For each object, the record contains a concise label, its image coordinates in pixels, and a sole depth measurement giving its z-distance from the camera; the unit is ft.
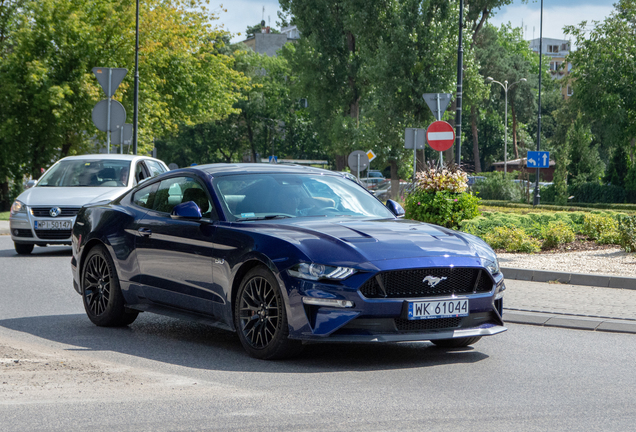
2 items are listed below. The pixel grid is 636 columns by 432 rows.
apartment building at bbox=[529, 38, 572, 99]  569.23
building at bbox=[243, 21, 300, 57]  413.18
